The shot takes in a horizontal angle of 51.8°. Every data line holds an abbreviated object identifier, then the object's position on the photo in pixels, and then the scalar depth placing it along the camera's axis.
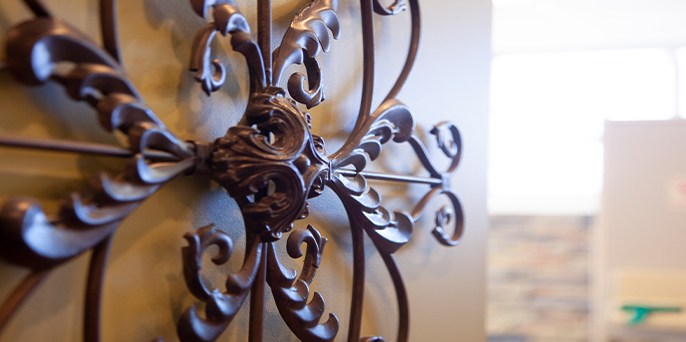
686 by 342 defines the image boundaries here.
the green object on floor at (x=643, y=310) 1.86
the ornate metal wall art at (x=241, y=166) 0.40
